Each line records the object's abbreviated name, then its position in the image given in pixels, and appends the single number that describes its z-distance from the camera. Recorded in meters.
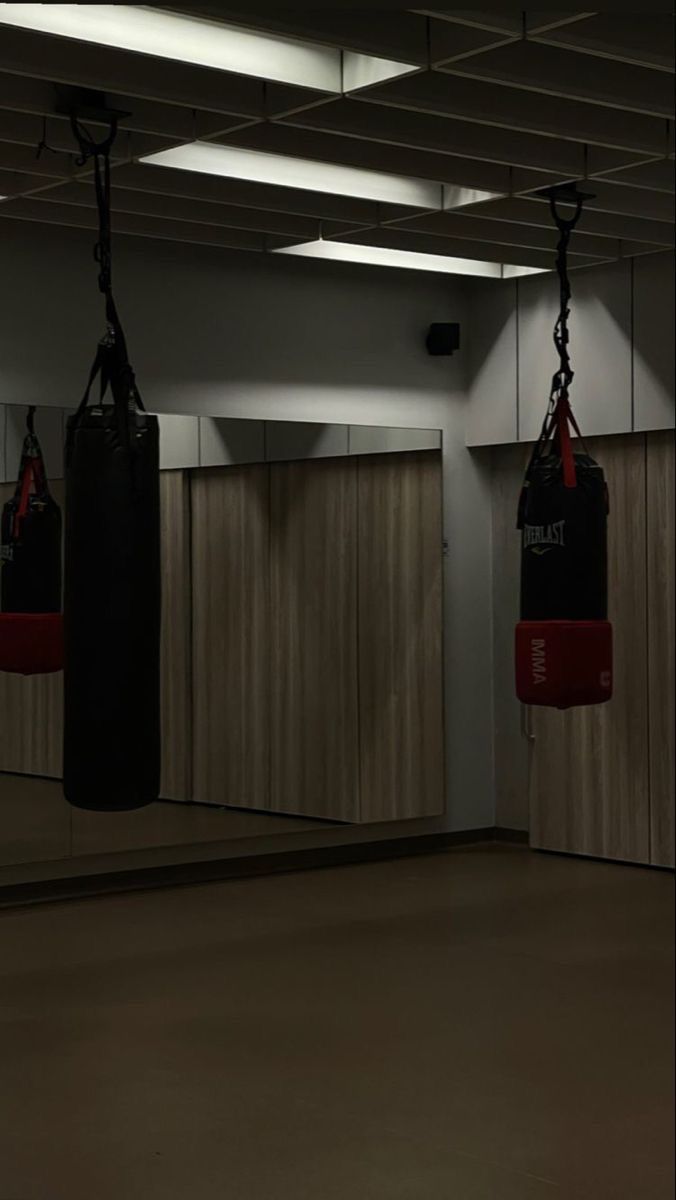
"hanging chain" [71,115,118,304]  4.20
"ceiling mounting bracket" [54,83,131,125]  5.21
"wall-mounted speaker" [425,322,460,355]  8.57
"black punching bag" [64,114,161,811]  3.72
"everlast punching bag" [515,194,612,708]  5.25
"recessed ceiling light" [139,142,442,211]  6.05
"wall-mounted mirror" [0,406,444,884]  7.37
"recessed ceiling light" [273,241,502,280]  7.68
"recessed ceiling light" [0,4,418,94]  4.48
